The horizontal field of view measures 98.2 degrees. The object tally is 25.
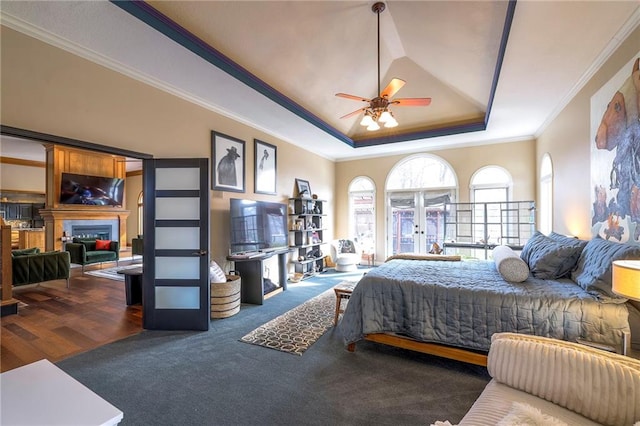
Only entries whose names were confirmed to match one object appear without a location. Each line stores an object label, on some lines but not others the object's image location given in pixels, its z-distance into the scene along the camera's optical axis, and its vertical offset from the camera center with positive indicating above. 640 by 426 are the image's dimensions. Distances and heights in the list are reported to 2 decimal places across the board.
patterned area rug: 2.91 -1.36
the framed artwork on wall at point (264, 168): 4.99 +0.88
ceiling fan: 3.12 +1.26
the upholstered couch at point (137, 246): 7.52 -0.84
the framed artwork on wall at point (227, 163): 4.23 +0.83
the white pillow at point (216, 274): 3.73 -0.81
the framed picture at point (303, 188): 6.06 +0.59
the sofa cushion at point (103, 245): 6.98 -0.75
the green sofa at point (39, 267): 4.62 -0.89
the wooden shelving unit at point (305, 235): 5.95 -0.47
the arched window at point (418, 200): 6.45 +0.33
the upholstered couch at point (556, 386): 1.16 -0.79
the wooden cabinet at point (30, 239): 7.93 -0.67
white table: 1.00 -0.73
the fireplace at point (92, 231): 7.15 -0.43
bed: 2.02 -0.73
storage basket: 3.67 -1.13
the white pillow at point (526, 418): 1.02 -0.78
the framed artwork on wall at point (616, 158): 2.23 +0.50
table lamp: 1.39 -0.34
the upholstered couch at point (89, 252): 6.28 -0.88
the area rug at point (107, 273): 5.96 -1.32
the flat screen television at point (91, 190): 6.33 +0.62
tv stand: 4.27 -0.94
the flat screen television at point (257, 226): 4.32 -0.19
